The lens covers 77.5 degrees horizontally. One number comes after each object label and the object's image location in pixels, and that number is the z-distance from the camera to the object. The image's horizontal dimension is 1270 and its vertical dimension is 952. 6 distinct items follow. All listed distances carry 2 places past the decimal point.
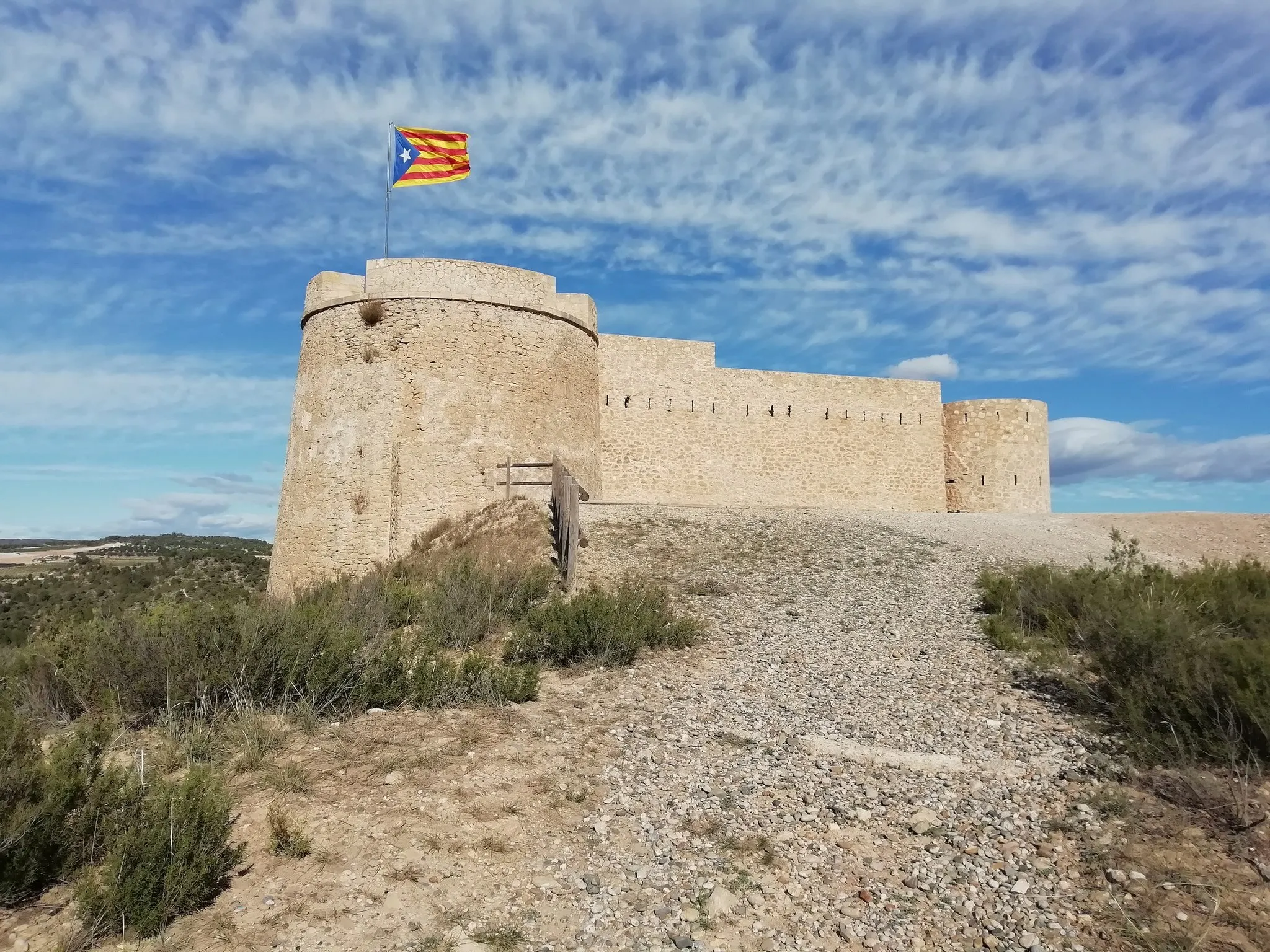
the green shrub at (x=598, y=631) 7.46
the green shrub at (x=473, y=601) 8.16
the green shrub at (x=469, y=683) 6.02
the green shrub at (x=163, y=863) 3.22
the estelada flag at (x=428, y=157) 14.77
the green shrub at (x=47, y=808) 3.34
